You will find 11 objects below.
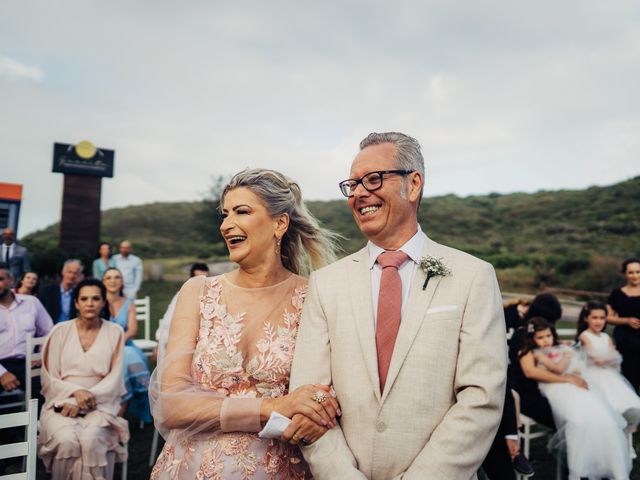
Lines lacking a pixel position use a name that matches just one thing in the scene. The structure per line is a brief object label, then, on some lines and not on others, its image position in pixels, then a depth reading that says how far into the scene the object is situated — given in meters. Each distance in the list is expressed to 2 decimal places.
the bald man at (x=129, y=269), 10.20
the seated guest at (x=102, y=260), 9.50
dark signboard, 16.67
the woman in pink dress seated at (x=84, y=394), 3.82
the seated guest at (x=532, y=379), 4.70
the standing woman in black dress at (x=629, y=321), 6.23
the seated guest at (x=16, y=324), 5.24
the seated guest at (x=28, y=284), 6.77
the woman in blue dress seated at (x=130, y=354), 5.55
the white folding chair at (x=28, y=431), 2.59
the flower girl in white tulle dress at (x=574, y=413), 4.14
